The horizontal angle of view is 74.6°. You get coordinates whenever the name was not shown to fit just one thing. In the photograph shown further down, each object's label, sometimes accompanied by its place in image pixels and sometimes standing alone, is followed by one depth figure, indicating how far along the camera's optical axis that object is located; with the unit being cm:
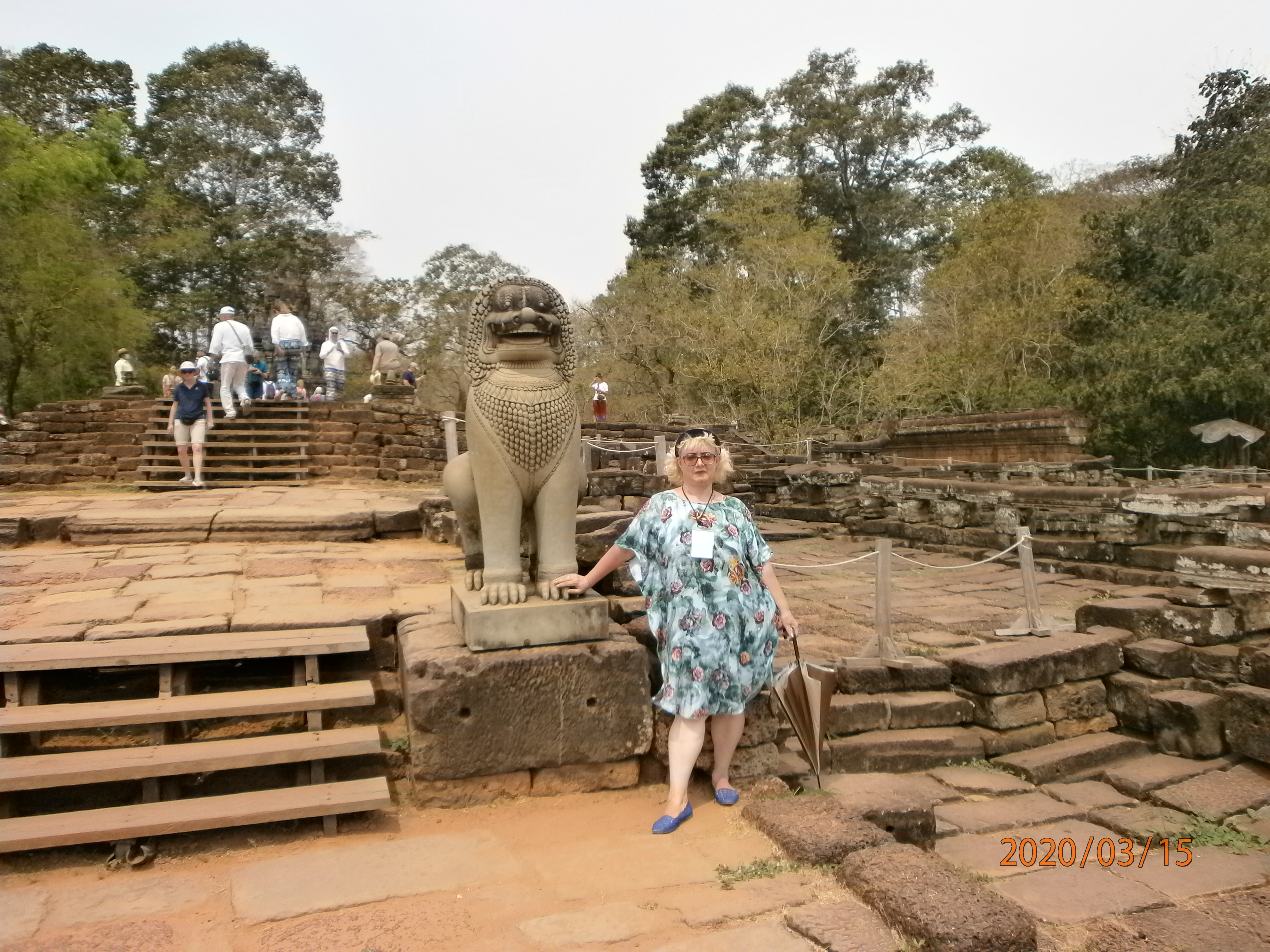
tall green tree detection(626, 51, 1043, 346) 3092
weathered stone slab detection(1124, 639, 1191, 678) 455
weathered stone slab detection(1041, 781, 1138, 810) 378
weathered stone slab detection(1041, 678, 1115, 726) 441
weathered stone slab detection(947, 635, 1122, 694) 422
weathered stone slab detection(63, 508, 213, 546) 582
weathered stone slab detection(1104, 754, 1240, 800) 391
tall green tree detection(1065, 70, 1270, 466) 1906
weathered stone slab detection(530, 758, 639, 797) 316
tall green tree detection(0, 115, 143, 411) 1686
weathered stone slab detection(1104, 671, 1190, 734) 445
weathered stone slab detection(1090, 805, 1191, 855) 344
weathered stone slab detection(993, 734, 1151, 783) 400
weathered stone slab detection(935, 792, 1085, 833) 346
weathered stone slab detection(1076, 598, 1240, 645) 473
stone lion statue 325
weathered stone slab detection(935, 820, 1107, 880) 308
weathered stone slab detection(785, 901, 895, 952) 209
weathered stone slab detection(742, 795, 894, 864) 258
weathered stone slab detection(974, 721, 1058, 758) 416
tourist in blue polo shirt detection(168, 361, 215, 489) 845
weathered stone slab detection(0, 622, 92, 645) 318
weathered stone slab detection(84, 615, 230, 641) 330
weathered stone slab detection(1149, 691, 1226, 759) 420
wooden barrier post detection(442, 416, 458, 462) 959
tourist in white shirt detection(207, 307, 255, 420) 1008
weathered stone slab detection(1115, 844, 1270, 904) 301
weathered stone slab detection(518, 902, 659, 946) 219
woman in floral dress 291
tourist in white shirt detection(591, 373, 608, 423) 1723
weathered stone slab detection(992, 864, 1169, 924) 278
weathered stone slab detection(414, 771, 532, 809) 302
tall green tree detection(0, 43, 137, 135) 2383
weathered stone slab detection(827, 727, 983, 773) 383
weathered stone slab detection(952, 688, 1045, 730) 420
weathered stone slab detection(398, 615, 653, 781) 299
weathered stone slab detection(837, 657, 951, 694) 413
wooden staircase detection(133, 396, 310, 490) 1070
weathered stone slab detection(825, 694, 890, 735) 396
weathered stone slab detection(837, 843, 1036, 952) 206
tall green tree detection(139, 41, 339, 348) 2517
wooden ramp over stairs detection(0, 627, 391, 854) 262
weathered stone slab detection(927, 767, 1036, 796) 379
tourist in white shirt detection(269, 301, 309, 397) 1147
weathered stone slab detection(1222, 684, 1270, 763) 404
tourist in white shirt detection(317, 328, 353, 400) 1307
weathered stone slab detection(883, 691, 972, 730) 409
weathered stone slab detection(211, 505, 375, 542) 614
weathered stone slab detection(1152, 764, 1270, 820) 367
